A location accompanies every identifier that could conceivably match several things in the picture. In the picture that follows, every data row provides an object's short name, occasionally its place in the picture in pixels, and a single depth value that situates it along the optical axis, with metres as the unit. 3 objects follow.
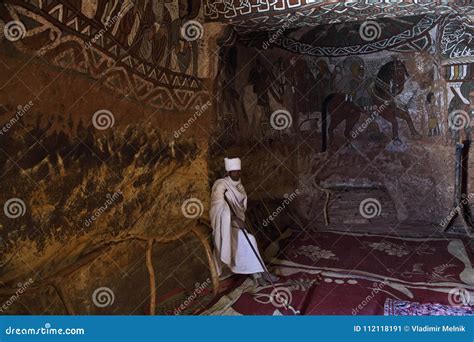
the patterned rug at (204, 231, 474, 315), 4.58
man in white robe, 5.03
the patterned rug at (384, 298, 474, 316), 4.30
